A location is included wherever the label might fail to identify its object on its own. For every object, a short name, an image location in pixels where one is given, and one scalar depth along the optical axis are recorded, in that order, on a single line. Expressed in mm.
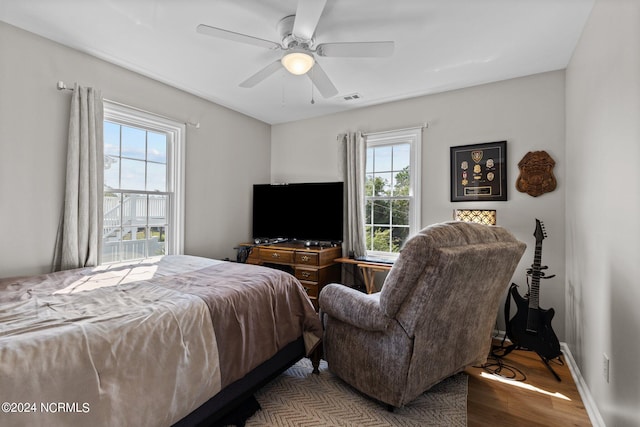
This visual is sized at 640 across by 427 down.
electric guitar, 2256
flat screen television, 3699
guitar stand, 2246
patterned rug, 1741
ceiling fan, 1760
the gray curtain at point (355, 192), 3615
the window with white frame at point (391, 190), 3505
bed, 1011
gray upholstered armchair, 1579
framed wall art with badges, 2973
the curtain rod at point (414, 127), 3379
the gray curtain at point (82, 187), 2354
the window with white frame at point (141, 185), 2803
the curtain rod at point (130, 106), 2357
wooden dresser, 3330
